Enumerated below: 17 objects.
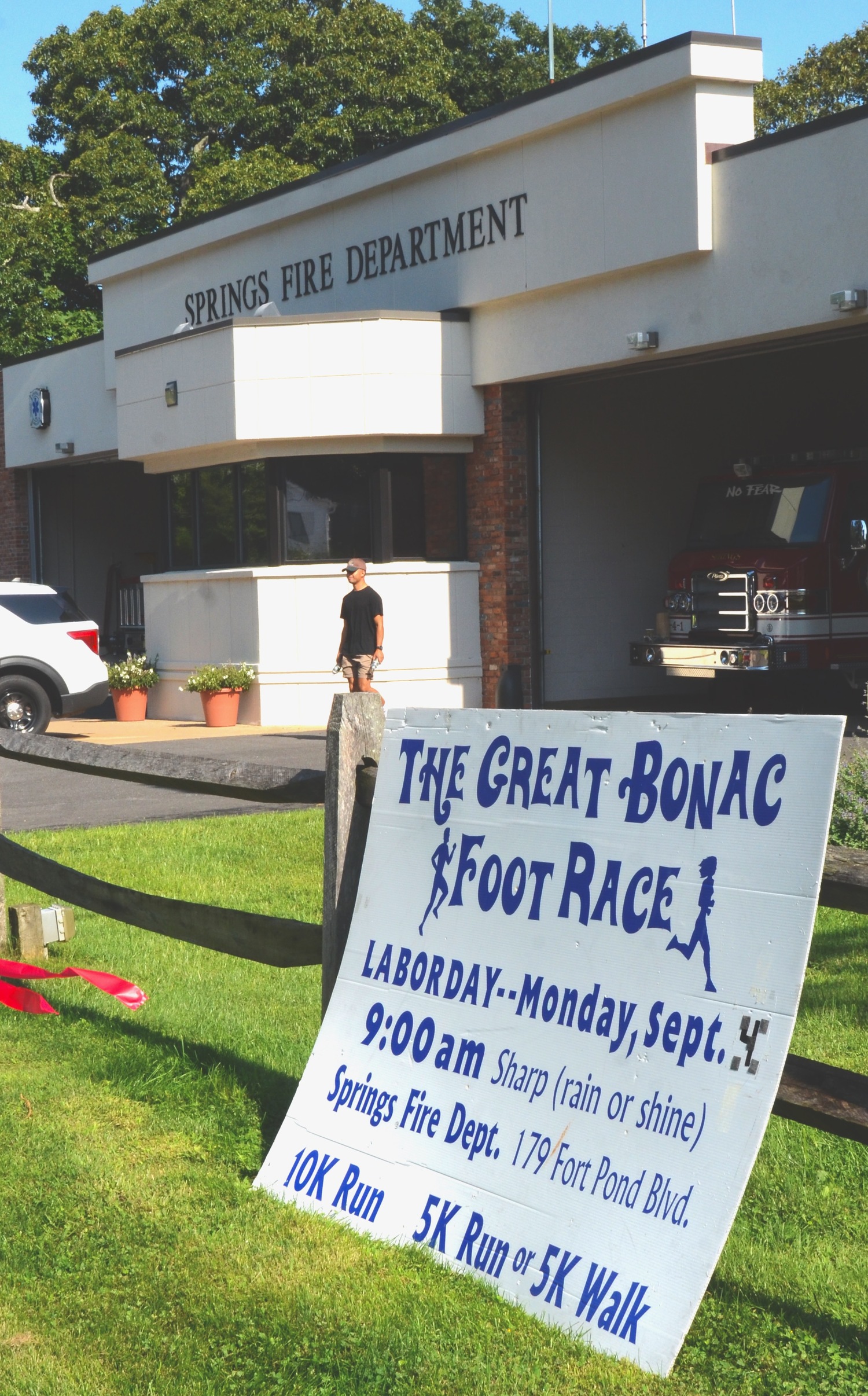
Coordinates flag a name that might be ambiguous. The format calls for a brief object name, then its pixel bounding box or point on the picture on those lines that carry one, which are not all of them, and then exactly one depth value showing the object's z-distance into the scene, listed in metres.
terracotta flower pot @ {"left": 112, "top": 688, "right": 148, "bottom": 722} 21.89
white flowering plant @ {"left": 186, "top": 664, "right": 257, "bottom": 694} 20.06
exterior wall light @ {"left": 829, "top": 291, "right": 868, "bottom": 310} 14.91
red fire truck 16.92
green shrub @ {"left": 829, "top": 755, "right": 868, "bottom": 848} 8.62
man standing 17.45
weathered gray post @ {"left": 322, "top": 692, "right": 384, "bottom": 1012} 4.35
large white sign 3.21
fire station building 16.38
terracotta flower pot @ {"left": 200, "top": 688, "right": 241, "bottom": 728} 20.19
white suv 18.14
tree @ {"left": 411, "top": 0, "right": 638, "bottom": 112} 47.78
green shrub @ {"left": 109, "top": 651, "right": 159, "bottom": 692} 21.77
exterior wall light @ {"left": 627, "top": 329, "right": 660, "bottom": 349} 17.17
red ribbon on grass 5.75
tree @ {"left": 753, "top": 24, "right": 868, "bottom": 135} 38.00
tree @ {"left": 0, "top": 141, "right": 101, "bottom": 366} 38.50
